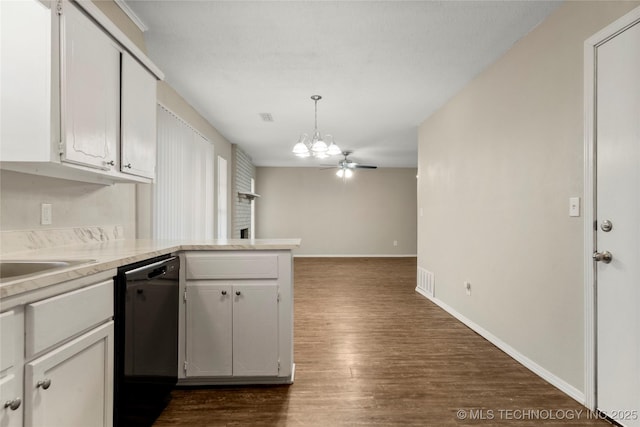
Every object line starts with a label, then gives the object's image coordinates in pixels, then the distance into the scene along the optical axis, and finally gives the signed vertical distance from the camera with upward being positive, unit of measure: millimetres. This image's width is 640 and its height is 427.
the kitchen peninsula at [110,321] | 1013 -485
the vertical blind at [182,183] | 3389 +362
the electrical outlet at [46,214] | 1751 -13
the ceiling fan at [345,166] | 6957 +1007
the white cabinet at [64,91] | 1434 +585
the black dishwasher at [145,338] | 1454 -636
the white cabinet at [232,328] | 2084 -740
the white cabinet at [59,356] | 973 -493
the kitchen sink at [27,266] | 1409 -238
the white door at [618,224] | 1664 -48
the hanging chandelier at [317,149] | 3715 +751
